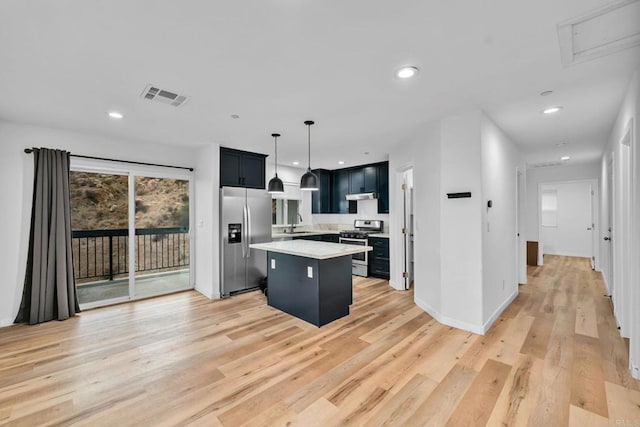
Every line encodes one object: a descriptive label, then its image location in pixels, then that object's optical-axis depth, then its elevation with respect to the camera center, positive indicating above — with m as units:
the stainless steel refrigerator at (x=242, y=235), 4.70 -0.36
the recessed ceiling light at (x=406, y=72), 2.25 +1.15
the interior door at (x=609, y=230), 4.15 -0.28
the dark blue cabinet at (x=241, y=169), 4.79 +0.82
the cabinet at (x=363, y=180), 6.30 +0.78
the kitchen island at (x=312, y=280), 3.46 -0.87
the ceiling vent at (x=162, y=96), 2.64 +1.16
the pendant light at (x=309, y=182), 3.74 +0.43
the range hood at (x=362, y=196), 6.24 +0.40
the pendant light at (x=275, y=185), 4.02 +0.41
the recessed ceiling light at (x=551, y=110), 3.12 +1.15
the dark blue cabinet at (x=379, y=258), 5.66 -0.91
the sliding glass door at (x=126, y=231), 4.22 -0.25
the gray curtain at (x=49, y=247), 3.57 -0.40
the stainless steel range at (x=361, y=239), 5.93 -0.55
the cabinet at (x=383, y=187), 6.07 +0.57
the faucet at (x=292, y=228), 6.70 -0.33
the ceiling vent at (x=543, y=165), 6.68 +1.16
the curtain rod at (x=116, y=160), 3.56 +0.83
